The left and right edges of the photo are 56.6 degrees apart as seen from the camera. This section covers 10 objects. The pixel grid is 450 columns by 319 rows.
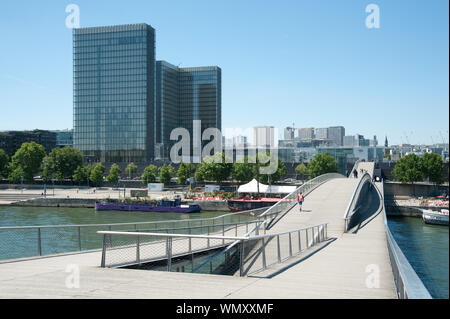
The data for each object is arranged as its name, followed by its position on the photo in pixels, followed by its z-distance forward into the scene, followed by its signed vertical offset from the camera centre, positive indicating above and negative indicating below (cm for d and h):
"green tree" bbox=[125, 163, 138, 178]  10094 -319
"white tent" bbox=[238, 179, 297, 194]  5858 -470
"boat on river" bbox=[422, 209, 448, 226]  4725 -720
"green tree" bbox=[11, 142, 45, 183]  9300 -109
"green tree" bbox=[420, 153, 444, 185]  7500 -234
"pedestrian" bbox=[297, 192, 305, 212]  2658 -280
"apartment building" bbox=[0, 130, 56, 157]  14938 +658
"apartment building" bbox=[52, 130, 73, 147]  19688 +902
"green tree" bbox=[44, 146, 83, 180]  9200 -153
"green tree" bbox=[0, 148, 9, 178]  9700 -138
